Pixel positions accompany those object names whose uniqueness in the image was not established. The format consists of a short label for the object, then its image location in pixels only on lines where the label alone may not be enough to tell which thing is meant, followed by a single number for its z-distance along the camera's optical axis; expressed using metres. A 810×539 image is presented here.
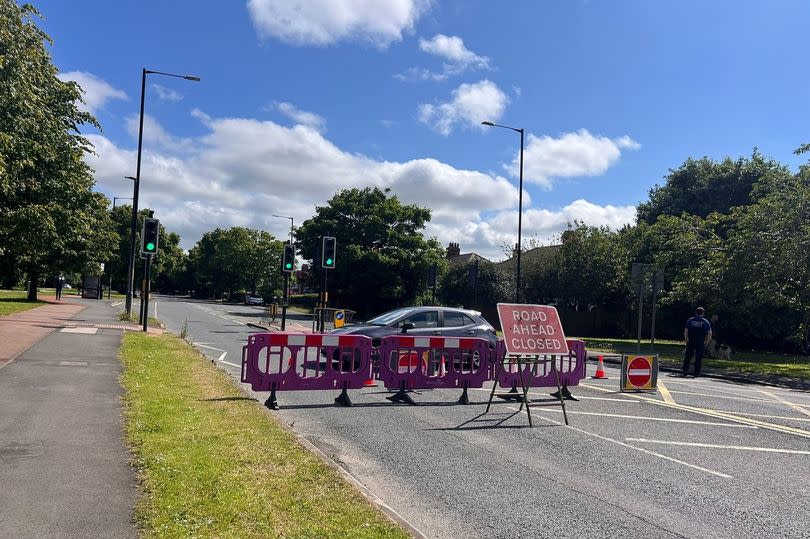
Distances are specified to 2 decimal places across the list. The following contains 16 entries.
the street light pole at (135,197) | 22.96
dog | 23.73
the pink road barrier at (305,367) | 9.23
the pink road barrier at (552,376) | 10.74
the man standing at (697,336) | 17.03
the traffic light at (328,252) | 22.06
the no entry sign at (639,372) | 12.19
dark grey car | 13.35
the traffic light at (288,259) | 24.61
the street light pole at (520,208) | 28.57
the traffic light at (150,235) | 20.06
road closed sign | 9.10
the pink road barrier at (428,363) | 10.05
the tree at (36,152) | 12.33
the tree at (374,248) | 45.25
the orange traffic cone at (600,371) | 14.68
